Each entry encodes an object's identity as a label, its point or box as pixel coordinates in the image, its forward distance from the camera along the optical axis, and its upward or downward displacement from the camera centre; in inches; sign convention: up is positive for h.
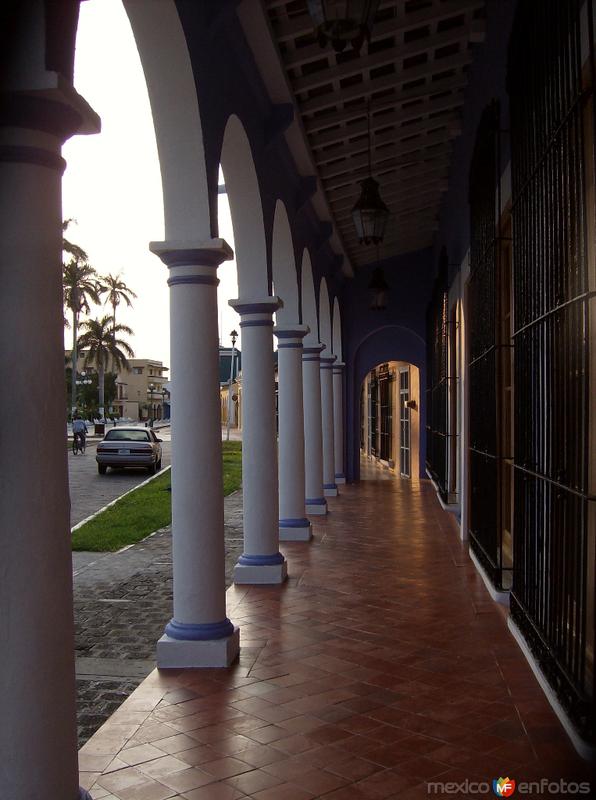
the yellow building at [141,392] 4308.6 +77.7
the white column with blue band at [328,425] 569.6 -15.6
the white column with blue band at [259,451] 284.4 -17.6
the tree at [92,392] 3102.9 +57.7
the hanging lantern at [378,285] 553.6 +85.4
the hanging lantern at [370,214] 289.4 +71.2
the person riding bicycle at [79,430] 1150.7 -35.8
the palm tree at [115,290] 2474.2 +376.4
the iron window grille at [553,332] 144.6 +15.2
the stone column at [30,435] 105.4 -4.0
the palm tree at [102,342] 2450.8 +205.8
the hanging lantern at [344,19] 117.3 +59.5
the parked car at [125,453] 871.1 -53.3
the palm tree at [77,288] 1959.9 +305.1
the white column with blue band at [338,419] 647.8 -13.3
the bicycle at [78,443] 1163.7 -57.0
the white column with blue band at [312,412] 477.1 -4.9
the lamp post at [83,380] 3187.0 +108.0
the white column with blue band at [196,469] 202.1 -17.0
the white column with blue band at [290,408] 375.9 -1.9
